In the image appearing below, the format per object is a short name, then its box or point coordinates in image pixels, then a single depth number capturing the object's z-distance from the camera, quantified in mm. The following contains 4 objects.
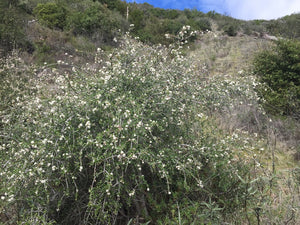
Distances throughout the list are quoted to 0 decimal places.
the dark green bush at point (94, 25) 12500
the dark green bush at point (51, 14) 12911
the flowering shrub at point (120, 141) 2164
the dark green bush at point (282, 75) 6262
